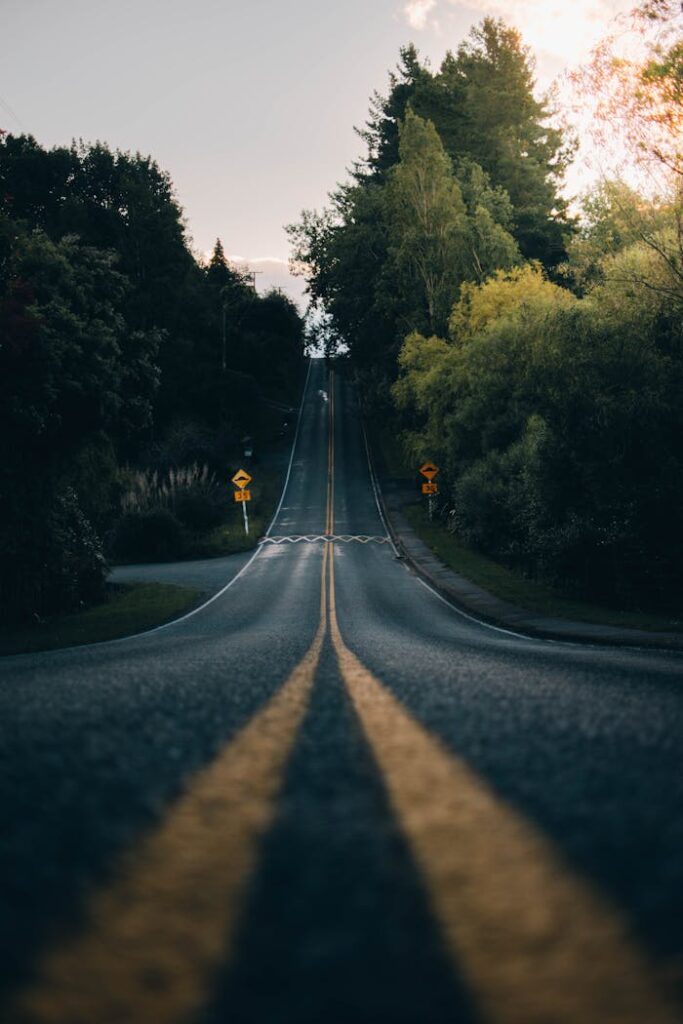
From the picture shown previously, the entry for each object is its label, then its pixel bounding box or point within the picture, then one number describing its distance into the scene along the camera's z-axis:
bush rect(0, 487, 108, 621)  22.84
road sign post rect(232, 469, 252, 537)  50.06
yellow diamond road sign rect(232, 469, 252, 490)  50.00
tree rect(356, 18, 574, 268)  68.38
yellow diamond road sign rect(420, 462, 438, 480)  48.75
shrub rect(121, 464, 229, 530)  49.62
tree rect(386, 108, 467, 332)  50.91
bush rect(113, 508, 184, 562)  47.14
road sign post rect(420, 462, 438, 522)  48.78
